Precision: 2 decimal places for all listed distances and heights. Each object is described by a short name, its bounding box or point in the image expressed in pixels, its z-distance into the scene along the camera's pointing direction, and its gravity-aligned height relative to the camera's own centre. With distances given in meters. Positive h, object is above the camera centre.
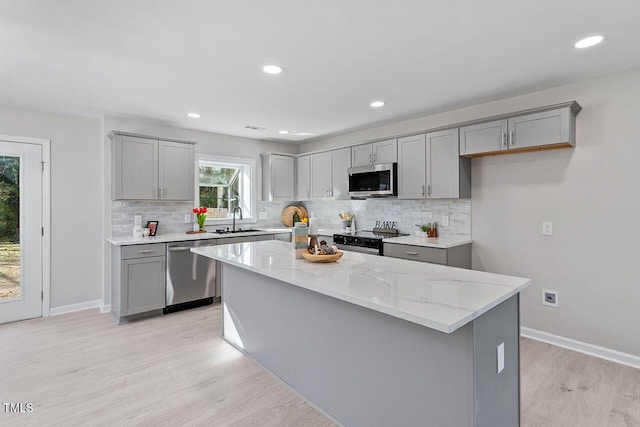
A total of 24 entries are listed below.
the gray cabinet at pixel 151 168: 3.88 +0.56
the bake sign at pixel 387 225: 4.53 -0.16
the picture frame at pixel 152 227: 4.18 -0.17
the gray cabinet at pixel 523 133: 2.83 +0.74
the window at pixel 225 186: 4.95 +0.42
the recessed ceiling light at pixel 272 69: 2.61 +1.15
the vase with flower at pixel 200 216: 4.57 -0.04
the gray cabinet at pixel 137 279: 3.61 -0.74
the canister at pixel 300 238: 2.54 -0.19
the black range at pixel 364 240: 4.00 -0.34
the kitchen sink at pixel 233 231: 4.75 -0.26
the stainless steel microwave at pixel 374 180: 4.10 +0.42
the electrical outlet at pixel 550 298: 3.11 -0.80
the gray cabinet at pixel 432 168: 3.57 +0.51
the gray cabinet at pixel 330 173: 4.73 +0.59
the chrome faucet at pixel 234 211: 4.95 +0.04
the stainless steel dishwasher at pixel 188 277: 3.94 -0.79
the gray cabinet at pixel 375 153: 4.14 +0.78
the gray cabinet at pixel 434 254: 3.37 -0.43
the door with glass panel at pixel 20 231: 3.62 -0.19
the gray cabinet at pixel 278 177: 5.33 +0.59
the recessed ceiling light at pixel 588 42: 2.18 +1.14
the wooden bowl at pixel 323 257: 2.25 -0.30
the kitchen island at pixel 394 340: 1.42 -0.66
